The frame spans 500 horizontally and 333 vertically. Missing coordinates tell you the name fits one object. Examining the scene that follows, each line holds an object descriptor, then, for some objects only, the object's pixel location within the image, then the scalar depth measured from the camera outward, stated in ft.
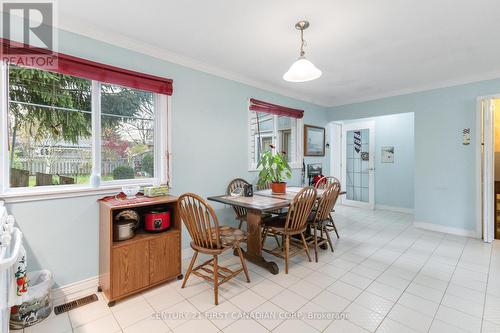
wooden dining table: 8.16
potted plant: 10.57
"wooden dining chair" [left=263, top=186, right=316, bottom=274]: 8.26
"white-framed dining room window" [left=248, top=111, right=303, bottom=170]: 12.54
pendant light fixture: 6.84
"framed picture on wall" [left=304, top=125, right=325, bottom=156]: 15.71
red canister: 7.43
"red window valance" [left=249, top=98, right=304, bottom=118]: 12.05
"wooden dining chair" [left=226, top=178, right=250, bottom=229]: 10.43
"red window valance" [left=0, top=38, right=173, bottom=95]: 6.15
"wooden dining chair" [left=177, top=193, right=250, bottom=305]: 6.61
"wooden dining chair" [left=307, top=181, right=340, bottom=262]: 9.45
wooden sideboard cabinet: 6.50
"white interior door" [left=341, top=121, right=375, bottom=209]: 18.24
